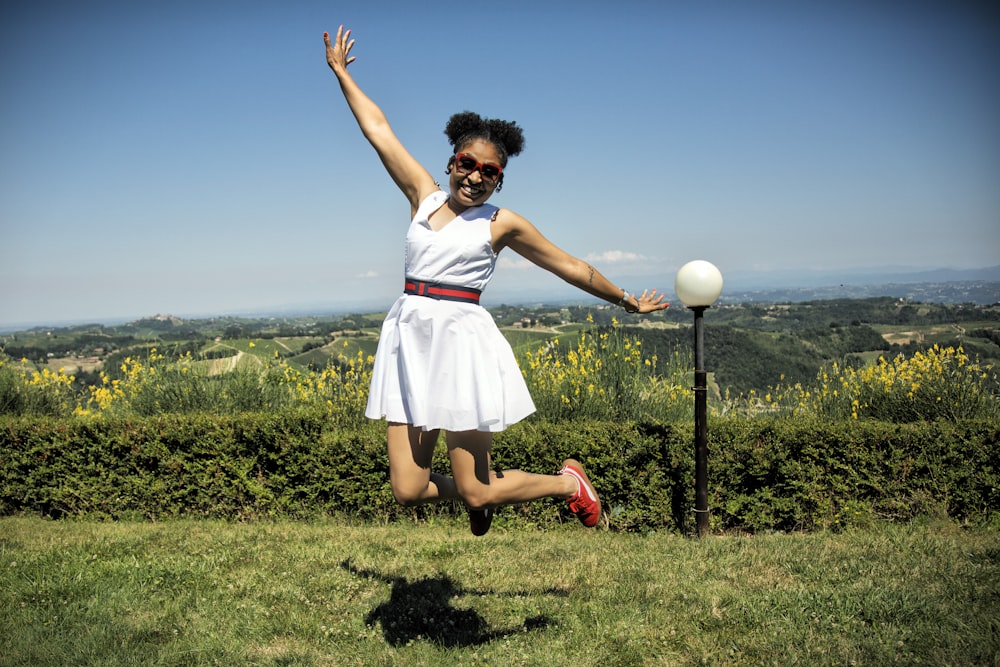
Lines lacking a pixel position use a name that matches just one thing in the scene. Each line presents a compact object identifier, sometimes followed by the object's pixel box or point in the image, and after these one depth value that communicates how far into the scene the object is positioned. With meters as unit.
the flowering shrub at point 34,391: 8.00
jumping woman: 3.09
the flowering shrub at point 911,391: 6.71
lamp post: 5.34
